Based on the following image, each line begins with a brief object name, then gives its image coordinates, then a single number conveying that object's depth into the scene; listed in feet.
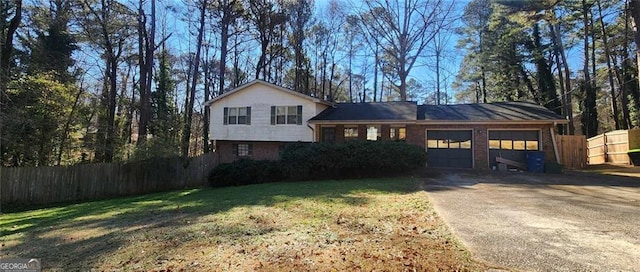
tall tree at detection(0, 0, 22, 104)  42.98
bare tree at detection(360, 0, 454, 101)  76.70
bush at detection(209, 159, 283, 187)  45.44
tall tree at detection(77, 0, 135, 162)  54.54
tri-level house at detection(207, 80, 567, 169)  48.29
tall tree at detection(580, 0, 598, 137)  67.77
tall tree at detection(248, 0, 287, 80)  77.46
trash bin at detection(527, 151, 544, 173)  44.91
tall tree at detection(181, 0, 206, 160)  68.83
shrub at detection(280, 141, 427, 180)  42.34
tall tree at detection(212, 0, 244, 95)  72.28
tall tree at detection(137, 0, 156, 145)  59.35
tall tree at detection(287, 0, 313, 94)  85.81
